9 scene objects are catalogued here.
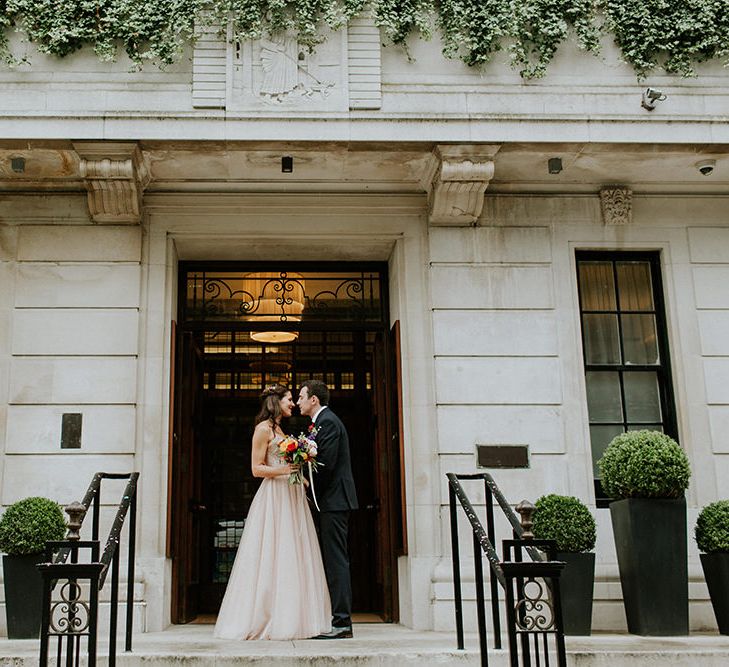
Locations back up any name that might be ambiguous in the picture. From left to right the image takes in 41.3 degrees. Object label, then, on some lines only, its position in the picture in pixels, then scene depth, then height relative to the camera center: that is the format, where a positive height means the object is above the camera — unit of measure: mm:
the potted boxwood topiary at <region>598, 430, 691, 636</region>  7746 +87
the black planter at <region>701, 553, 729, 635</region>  7957 -293
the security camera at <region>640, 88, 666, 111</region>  8727 +3995
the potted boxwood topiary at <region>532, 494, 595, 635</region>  7797 +21
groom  7602 +420
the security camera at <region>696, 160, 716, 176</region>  9141 +3543
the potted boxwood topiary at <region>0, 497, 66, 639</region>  7645 +41
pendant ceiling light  10016 +2688
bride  7770 -44
